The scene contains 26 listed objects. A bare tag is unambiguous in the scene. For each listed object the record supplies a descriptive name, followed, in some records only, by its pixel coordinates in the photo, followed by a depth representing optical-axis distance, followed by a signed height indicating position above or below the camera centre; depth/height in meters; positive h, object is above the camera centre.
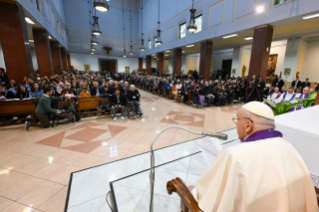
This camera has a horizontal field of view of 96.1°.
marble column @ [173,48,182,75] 13.54 +1.44
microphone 0.87 -0.36
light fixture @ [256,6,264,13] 6.70 +3.13
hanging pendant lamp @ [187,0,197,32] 8.81 +2.93
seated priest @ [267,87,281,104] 5.60 -0.79
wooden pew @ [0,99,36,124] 3.71 -0.89
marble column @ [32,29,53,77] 7.86 +1.24
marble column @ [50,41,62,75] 11.02 +1.36
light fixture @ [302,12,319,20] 5.52 +2.39
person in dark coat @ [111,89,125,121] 4.88 -0.95
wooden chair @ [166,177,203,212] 0.89 -0.81
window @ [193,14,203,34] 10.21 +3.88
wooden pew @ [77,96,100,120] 4.54 -0.91
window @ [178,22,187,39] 12.21 +3.83
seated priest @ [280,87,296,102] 5.16 -0.65
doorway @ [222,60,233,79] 17.62 +1.15
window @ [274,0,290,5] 6.09 +3.18
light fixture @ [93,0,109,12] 5.30 +2.54
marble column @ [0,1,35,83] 4.96 +1.15
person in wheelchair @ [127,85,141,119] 4.99 -0.85
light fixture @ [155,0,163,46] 15.44 +6.17
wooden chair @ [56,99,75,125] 4.29 -0.95
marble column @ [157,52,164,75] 16.70 +1.63
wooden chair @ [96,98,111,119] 4.79 -0.97
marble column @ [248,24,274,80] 6.87 +1.32
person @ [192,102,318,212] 0.71 -0.53
